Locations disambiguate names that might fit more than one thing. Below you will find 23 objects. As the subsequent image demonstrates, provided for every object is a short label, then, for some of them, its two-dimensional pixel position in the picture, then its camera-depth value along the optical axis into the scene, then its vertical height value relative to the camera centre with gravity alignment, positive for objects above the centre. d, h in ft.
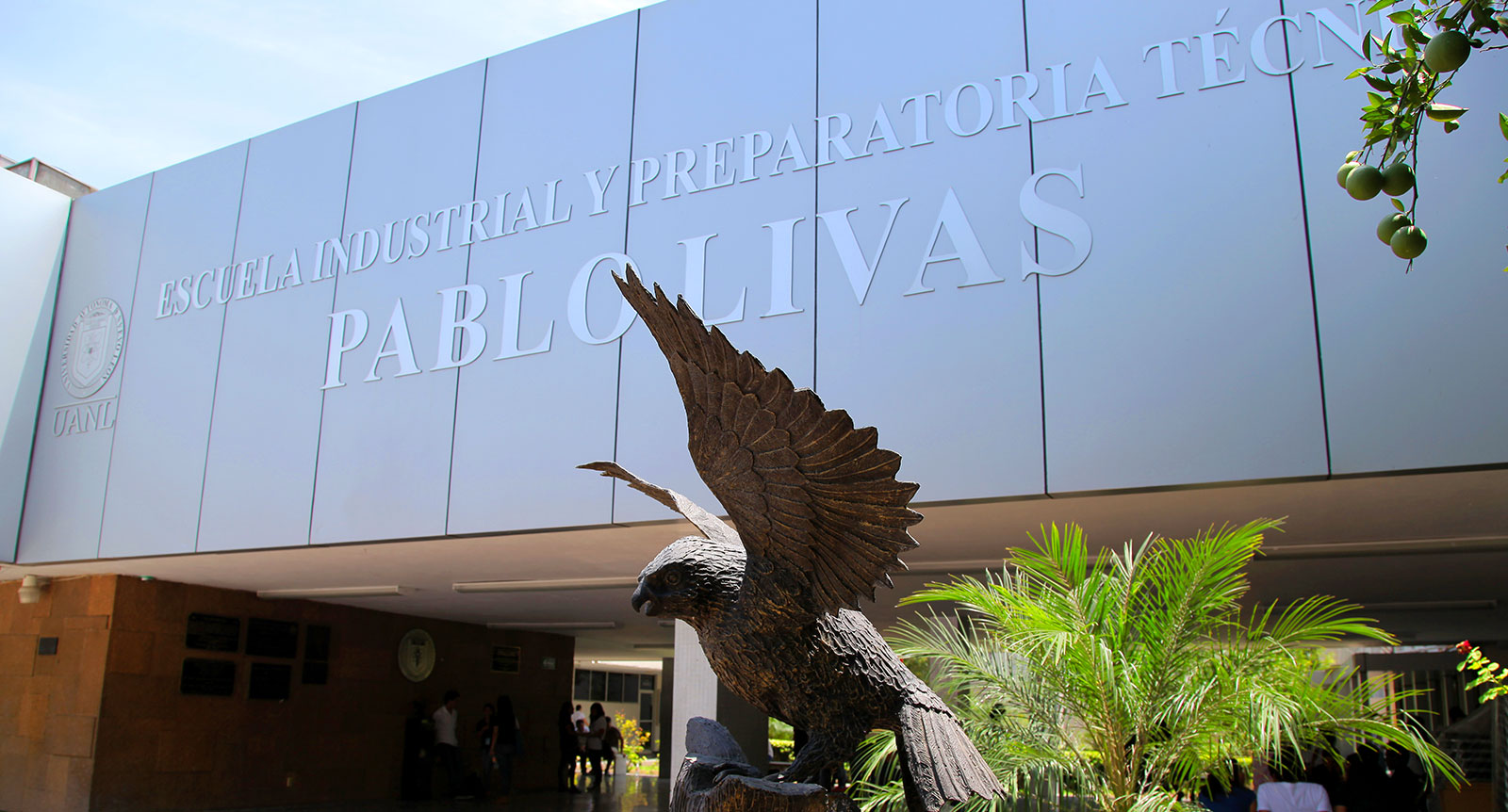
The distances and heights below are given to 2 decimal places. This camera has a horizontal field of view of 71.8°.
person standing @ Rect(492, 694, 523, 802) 39.40 -3.69
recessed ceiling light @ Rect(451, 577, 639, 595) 29.89 +1.72
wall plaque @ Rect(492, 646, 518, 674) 45.85 -0.65
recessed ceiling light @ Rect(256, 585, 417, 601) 32.99 +1.56
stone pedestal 7.32 -0.96
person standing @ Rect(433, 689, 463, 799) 39.91 -3.66
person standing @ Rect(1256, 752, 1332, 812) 16.92 -2.17
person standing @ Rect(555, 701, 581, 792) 44.96 -4.60
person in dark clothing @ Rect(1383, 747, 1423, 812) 20.12 -2.41
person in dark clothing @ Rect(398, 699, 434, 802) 40.47 -4.38
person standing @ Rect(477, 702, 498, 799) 40.52 -3.72
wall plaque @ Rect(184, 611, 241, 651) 34.83 +0.19
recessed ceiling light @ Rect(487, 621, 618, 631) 43.24 +0.83
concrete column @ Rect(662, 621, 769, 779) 24.76 -1.08
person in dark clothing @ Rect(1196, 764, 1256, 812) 18.37 -2.51
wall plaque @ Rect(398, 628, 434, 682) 41.65 -0.51
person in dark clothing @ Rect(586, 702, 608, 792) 46.96 -4.04
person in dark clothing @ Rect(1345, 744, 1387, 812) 19.92 -2.25
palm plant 11.93 -0.26
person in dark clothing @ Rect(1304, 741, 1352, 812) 21.81 -2.59
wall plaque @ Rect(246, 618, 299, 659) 36.60 +0.04
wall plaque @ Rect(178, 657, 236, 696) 34.47 -1.30
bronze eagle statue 7.32 +0.60
